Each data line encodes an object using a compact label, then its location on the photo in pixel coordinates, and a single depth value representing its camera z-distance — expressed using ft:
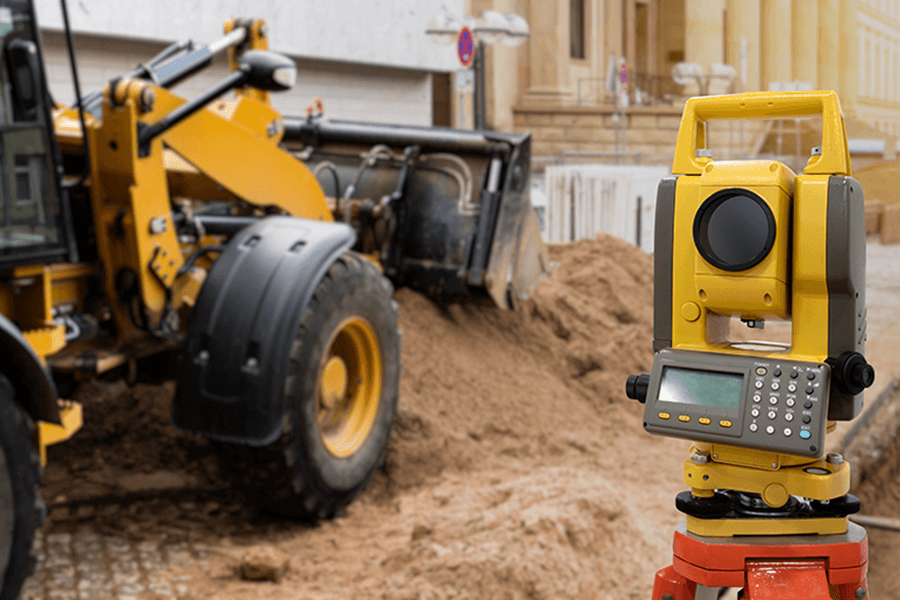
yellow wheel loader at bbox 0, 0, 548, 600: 11.75
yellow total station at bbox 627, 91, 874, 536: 6.17
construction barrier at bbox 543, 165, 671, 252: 37.78
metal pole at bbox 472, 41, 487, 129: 43.80
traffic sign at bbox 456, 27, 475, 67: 37.55
